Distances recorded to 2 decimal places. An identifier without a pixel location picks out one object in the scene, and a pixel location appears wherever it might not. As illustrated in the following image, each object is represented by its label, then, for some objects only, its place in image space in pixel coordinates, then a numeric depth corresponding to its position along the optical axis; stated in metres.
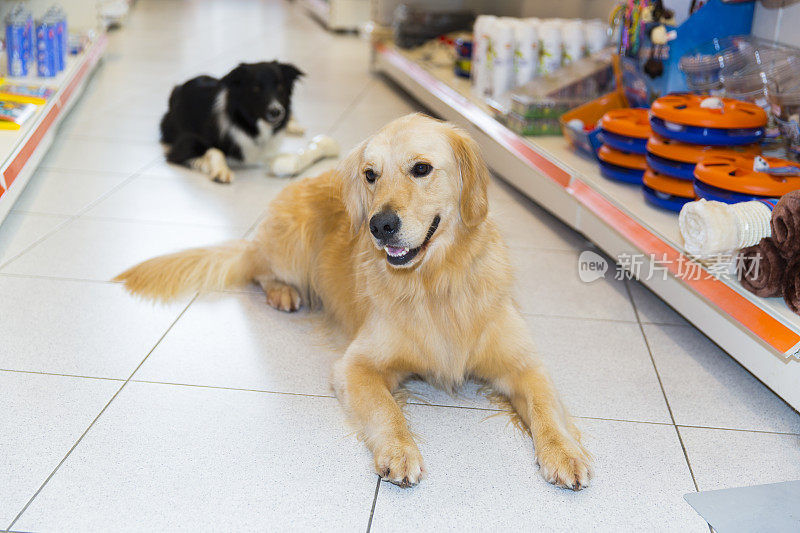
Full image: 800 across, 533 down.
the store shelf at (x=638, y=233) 2.03
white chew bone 4.16
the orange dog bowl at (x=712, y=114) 2.60
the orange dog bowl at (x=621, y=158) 2.98
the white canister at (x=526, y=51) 4.13
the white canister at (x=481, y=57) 4.42
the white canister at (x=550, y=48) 4.08
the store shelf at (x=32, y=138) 3.04
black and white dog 4.12
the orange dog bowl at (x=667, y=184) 2.66
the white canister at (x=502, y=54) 4.22
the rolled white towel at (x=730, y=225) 2.04
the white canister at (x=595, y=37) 4.05
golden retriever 1.82
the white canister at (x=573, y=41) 4.05
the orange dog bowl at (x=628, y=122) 2.95
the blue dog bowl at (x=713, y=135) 2.62
